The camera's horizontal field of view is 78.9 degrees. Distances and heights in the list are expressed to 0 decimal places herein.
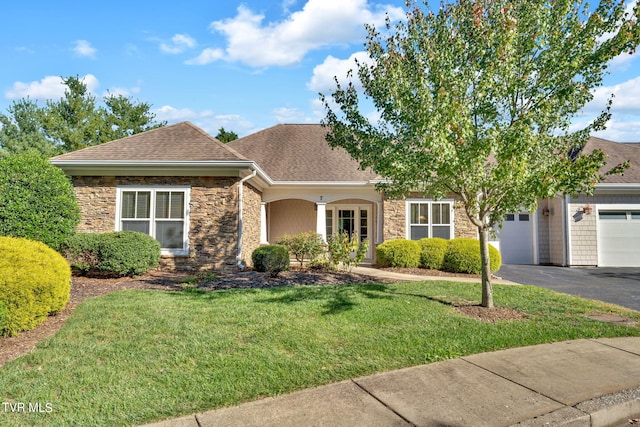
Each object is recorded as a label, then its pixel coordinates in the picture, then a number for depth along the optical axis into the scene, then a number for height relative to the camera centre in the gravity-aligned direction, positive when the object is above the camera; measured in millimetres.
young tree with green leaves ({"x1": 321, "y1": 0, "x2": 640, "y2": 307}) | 5684 +2217
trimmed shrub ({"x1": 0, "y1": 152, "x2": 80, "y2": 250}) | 8438 +668
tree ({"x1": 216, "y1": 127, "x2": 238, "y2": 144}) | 29188 +7210
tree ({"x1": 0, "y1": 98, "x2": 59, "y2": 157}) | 30219 +8636
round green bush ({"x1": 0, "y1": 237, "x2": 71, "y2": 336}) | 5074 -753
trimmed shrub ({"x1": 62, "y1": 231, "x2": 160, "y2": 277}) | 9234 -541
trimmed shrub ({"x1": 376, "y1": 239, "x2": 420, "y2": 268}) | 12406 -712
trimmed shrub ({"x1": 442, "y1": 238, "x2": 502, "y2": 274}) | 11867 -797
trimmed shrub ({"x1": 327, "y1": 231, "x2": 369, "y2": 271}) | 10911 -527
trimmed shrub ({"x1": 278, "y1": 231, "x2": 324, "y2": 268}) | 11719 -393
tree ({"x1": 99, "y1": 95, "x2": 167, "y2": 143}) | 29781 +9218
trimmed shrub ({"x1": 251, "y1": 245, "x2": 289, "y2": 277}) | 10289 -760
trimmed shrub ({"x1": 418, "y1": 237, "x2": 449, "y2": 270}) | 12430 -687
